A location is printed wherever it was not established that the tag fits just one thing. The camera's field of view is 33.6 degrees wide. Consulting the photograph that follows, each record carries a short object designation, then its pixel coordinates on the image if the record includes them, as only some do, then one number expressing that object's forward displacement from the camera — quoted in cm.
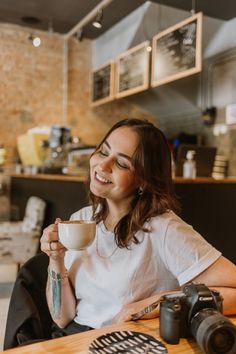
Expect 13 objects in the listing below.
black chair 128
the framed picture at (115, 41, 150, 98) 540
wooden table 87
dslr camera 83
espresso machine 535
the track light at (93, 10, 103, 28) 459
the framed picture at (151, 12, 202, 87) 437
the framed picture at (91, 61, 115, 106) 626
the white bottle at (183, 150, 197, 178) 358
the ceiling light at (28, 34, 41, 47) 511
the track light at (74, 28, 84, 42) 568
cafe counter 281
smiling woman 116
